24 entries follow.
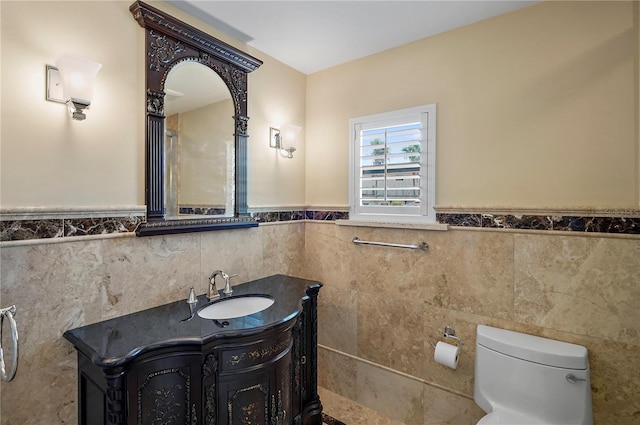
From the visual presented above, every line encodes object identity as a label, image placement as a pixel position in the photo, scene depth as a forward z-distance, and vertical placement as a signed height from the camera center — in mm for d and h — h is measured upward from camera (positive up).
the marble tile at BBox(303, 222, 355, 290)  2453 -368
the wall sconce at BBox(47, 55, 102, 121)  1301 +533
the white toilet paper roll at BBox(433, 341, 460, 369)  1827 -843
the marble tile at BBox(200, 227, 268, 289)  1943 -287
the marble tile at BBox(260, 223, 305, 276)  2328 -304
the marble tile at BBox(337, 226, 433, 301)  2102 -378
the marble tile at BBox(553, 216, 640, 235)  1500 -74
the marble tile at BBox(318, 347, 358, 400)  2395 -1273
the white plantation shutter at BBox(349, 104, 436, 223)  2072 +303
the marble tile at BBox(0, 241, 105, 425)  1256 -448
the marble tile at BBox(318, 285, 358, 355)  2396 -853
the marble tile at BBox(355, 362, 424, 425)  2094 -1277
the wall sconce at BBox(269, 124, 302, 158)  2359 +545
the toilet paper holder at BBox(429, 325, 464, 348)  1924 -760
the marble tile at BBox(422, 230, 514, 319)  1812 -381
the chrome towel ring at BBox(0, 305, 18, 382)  1120 -481
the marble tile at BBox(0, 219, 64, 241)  1238 -79
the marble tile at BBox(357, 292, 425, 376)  2096 -852
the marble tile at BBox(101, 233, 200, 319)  1522 -325
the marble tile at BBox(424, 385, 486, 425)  1889 -1223
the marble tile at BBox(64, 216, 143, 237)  1404 -72
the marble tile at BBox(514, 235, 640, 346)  1517 -386
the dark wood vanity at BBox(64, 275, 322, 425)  1210 -667
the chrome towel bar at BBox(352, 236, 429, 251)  2066 -239
